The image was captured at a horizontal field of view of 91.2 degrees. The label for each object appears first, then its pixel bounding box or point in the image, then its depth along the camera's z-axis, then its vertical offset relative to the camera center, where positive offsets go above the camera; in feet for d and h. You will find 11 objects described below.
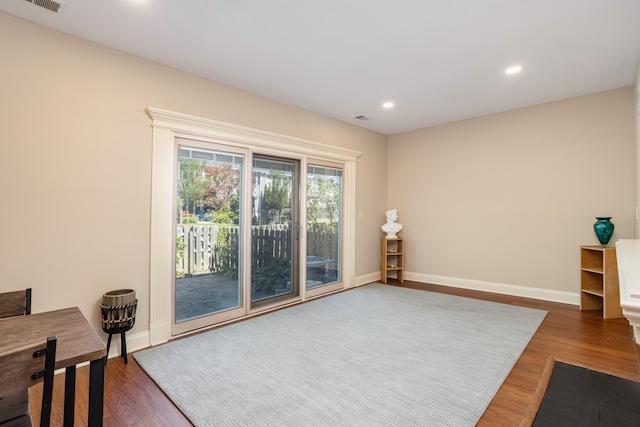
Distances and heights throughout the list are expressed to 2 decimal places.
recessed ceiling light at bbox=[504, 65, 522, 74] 10.43 +5.13
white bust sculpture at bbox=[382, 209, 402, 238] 18.81 -0.34
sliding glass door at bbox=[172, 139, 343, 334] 10.98 -0.57
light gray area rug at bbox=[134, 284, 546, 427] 6.38 -3.84
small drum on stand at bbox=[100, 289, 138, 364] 8.39 -2.58
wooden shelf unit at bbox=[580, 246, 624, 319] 11.59 -2.35
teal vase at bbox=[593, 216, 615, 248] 12.21 -0.29
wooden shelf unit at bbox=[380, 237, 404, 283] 18.33 -2.27
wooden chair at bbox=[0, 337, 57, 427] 3.22 -1.63
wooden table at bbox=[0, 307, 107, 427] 4.10 -1.74
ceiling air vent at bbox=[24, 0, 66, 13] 7.06 +4.90
